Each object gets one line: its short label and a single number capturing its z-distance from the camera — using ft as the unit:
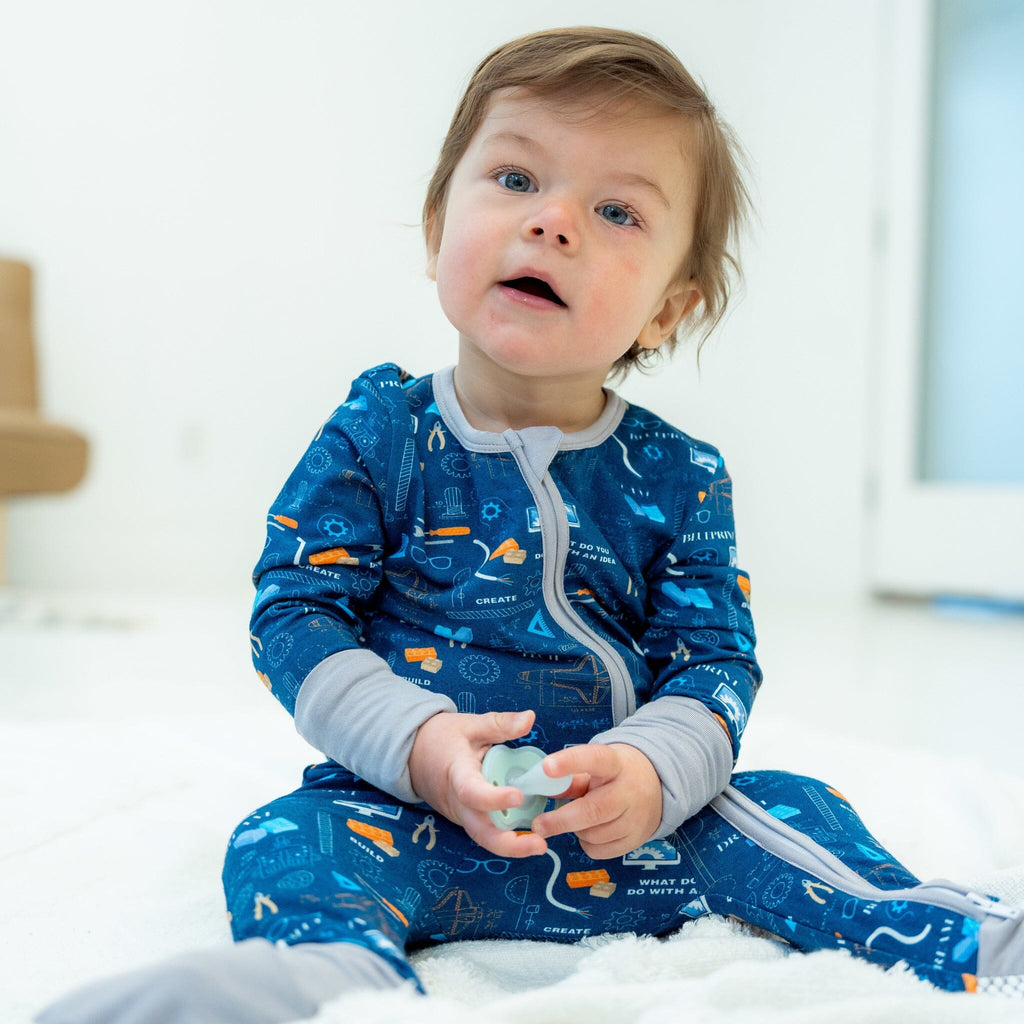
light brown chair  8.36
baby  2.05
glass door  9.68
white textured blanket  1.61
